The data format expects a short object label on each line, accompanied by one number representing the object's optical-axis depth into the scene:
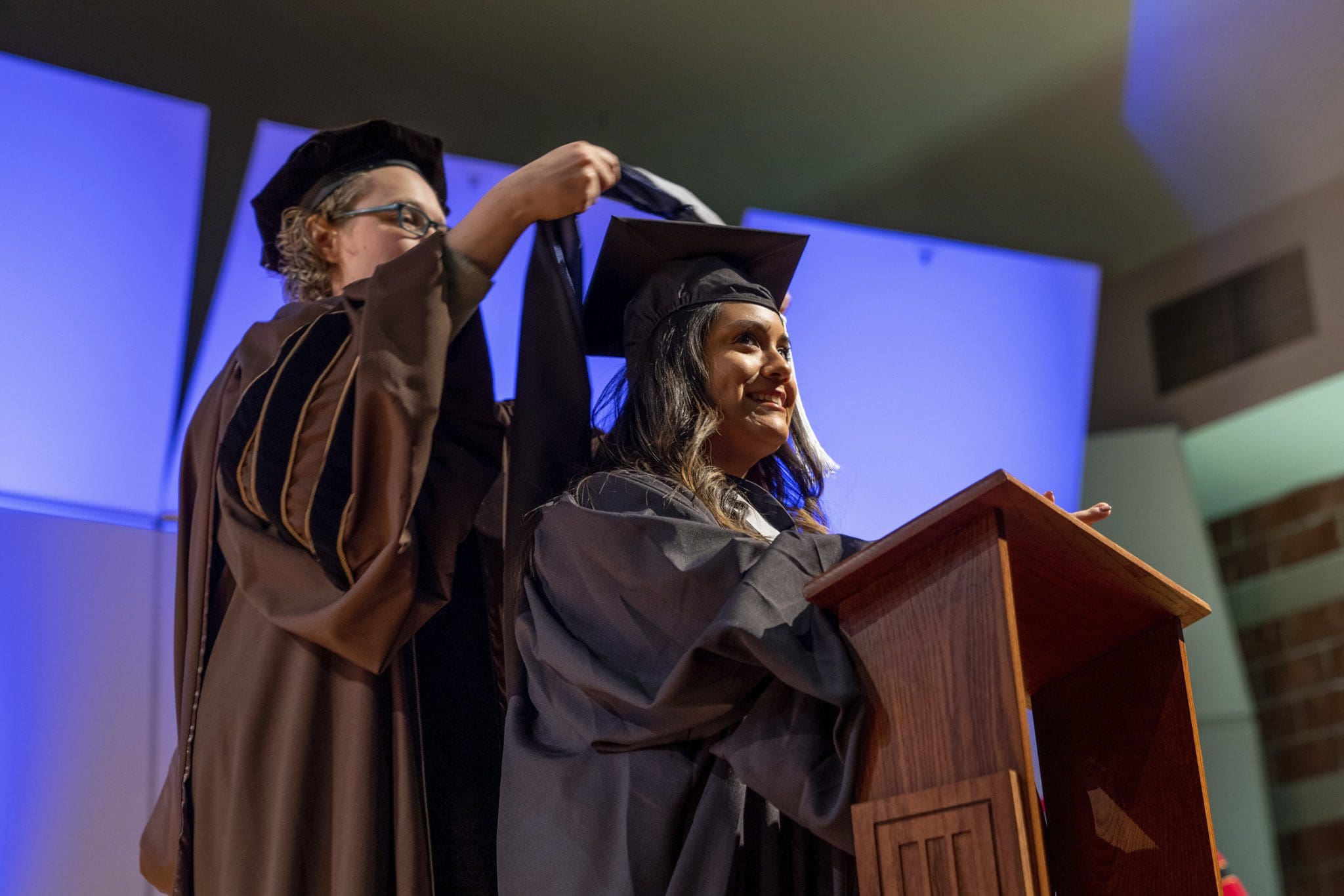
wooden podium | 3.00
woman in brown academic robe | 3.49
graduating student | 3.16
